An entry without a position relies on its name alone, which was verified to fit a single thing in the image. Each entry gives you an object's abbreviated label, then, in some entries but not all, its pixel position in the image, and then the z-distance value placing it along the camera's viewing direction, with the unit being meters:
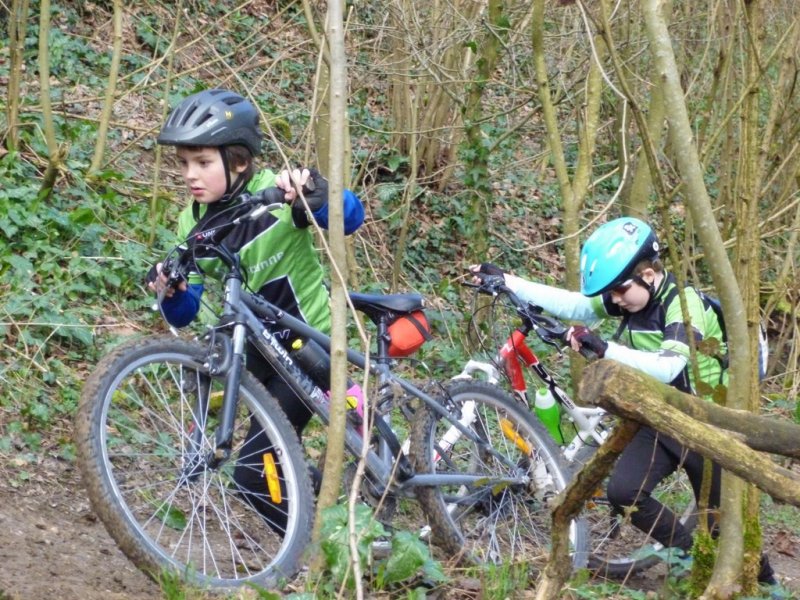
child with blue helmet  8.98
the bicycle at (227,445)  6.78
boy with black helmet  7.63
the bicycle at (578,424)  9.94
